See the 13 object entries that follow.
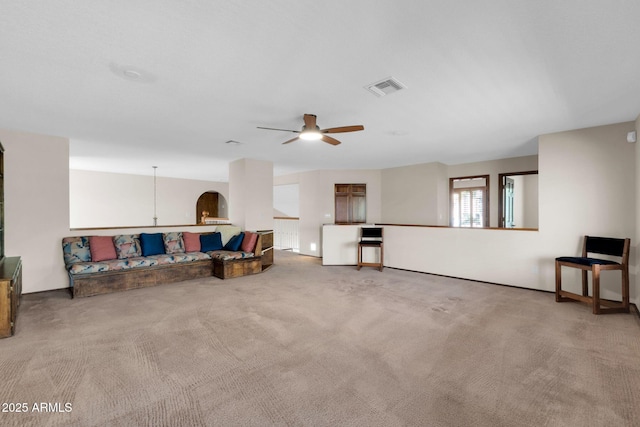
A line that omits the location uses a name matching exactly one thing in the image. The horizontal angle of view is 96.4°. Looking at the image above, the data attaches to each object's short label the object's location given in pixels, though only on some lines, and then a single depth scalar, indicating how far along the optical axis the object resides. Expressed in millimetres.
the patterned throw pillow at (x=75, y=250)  4320
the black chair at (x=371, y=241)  5867
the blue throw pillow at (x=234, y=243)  5602
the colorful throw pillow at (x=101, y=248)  4477
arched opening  10297
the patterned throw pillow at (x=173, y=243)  5243
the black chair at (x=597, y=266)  3342
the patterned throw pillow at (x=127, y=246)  4746
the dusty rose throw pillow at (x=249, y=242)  5543
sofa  4164
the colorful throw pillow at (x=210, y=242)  5555
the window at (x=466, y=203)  7756
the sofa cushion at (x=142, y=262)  4438
